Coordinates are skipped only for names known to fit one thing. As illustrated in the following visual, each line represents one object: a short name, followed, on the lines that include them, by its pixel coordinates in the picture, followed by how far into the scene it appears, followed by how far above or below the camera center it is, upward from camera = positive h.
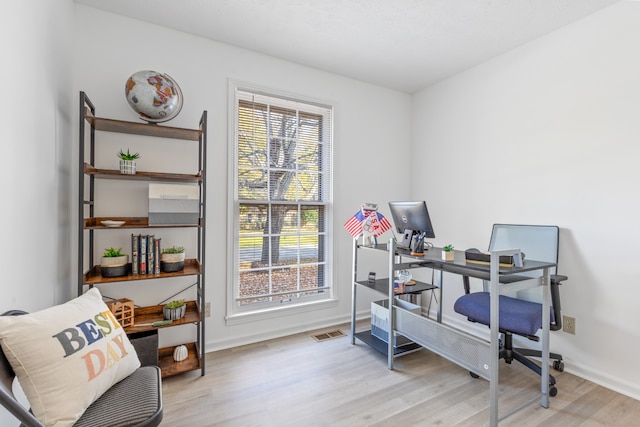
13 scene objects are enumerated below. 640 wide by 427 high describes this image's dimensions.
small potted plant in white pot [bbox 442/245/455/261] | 1.88 -0.25
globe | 1.98 +0.81
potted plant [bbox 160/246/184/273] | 2.12 -0.34
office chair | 1.92 -0.64
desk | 1.60 -0.76
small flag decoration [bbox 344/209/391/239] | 2.57 -0.08
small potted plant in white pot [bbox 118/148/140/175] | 1.99 +0.33
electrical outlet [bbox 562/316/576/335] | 2.25 -0.83
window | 2.74 +0.13
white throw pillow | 1.01 -0.54
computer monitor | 2.14 -0.06
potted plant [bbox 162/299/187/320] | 2.15 -0.71
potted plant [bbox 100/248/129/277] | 1.96 -0.34
